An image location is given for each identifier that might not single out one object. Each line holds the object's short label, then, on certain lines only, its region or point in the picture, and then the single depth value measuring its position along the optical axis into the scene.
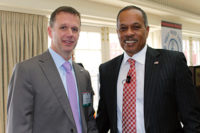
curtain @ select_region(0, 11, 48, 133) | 3.03
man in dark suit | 1.27
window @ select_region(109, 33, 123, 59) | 4.94
